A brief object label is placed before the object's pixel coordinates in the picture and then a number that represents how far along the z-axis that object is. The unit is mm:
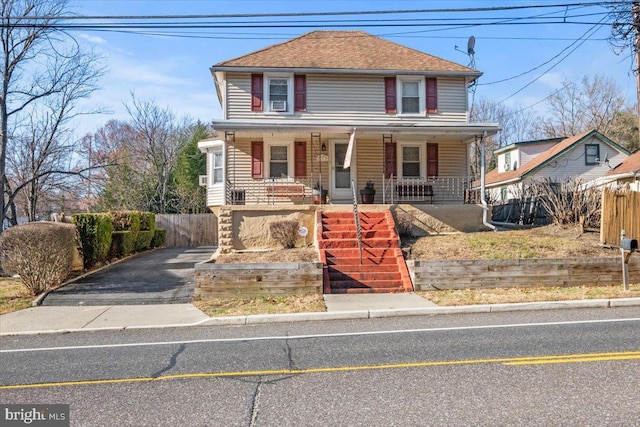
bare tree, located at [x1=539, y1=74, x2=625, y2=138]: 39153
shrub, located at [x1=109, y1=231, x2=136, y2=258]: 17000
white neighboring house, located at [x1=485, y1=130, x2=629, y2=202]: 28516
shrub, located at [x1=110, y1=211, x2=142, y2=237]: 18938
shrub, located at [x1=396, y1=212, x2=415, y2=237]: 14328
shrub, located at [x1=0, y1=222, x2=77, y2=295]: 10734
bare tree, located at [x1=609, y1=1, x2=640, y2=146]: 12548
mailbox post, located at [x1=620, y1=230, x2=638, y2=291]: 10095
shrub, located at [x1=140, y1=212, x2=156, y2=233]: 22112
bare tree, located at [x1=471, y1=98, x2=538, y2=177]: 44812
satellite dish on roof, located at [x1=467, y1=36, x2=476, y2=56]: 20125
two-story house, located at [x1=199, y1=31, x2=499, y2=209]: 17344
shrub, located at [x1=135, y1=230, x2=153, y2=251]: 20531
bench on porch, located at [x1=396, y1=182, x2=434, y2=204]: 17203
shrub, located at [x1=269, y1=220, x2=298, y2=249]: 13844
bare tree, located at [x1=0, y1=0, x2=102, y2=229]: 15258
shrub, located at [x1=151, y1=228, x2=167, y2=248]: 24084
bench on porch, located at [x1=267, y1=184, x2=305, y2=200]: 16719
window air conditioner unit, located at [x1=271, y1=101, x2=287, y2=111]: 17688
